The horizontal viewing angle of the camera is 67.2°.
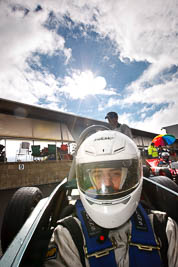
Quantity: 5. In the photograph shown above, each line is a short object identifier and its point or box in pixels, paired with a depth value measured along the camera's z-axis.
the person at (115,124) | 2.38
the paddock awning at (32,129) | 7.86
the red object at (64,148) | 9.00
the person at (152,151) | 5.97
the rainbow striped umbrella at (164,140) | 5.16
